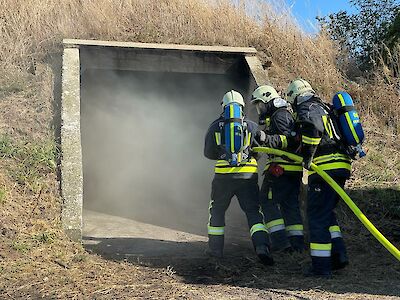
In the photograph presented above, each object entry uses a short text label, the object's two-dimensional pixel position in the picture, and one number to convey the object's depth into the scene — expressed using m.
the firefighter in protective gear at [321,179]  5.31
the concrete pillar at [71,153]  6.34
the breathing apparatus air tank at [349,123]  5.39
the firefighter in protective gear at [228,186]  5.85
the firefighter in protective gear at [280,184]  6.13
